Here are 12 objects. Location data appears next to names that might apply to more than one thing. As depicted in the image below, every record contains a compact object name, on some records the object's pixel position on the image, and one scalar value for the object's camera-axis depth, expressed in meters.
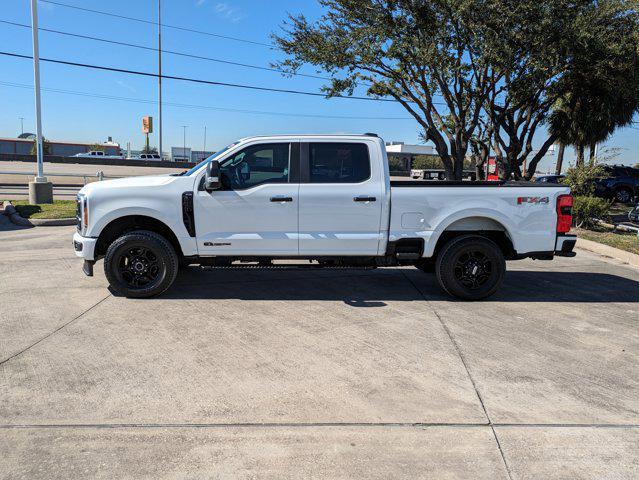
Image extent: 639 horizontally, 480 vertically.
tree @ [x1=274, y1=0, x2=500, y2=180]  14.99
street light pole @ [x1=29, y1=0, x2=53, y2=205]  14.50
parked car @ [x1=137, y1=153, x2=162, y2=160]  63.27
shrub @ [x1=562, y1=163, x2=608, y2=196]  13.50
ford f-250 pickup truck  5.96
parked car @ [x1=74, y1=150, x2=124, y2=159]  66.16
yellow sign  57.88
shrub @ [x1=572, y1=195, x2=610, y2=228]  12.56
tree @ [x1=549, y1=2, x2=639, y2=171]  14.36
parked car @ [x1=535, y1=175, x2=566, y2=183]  22.93
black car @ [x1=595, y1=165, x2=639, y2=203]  22.28
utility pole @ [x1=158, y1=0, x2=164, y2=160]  51.81
